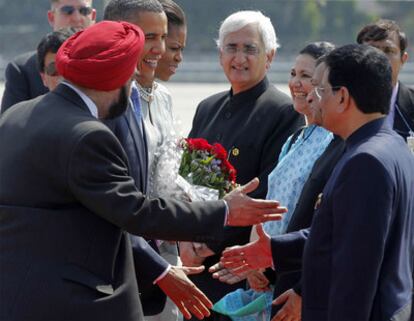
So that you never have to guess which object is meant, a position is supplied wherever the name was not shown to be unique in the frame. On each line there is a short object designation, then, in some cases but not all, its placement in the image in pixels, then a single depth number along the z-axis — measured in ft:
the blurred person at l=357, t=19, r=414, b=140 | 41.83
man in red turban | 25.99
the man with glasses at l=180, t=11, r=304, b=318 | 38.99
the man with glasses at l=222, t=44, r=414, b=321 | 26.09
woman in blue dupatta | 34.78
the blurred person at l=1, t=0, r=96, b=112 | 43.68
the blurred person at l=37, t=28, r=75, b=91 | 39.45
